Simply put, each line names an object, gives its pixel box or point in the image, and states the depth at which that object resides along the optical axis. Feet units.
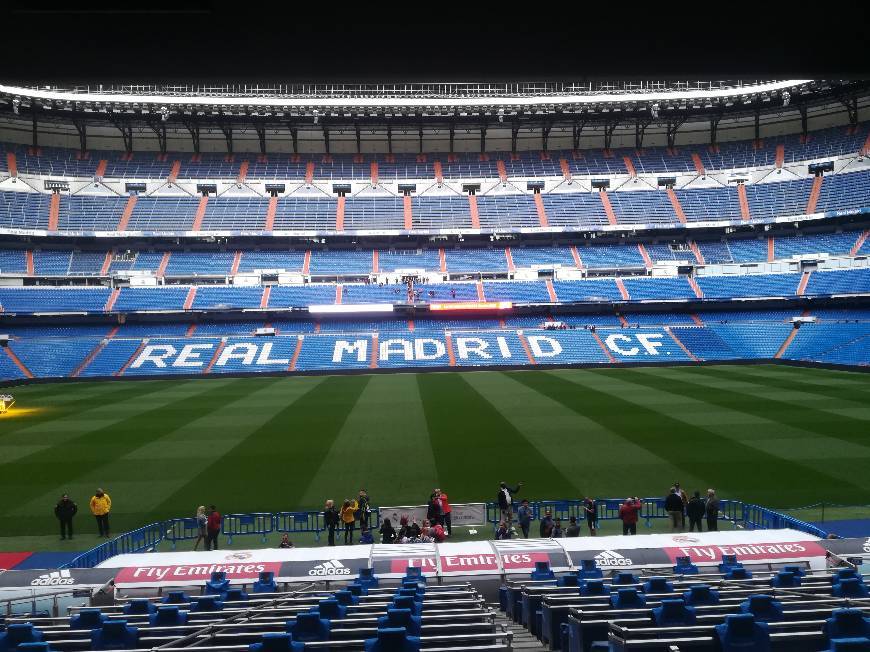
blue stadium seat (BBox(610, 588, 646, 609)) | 20.72
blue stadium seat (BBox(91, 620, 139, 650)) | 18.65
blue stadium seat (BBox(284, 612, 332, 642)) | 18.11
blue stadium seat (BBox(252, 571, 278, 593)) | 29.81
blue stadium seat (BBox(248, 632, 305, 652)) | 15.35
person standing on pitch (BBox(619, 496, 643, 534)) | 48.60
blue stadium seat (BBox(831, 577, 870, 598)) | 22.06
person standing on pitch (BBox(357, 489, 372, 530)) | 50.52
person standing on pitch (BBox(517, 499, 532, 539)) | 49.67
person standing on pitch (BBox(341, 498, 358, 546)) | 50.72
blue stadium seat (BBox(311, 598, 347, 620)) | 20.67
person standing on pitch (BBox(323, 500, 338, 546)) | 50.01
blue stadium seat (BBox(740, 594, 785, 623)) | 18.06
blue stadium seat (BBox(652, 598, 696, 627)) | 17.95
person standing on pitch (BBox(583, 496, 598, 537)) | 49.85
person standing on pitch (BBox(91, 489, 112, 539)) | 52.70
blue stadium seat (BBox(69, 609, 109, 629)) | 20.86
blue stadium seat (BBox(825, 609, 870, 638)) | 15.52
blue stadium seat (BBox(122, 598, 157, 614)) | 24.32
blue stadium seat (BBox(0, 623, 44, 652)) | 17.89
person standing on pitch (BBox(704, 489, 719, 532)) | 48.52
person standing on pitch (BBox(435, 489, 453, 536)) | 50.49
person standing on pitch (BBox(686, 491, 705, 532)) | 49.34
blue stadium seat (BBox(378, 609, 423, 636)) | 17.97
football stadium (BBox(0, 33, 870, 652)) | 27.55
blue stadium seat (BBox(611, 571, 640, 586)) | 26.08
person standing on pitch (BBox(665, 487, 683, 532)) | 49.60
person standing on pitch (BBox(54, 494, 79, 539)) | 52.08
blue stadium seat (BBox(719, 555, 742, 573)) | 31.55
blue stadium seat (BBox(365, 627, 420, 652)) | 15.53
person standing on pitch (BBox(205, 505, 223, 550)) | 48.70
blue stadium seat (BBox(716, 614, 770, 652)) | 14.96
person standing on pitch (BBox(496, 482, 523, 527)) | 51.76
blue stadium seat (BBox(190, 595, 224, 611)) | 24.20
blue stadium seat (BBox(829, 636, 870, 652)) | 13.66
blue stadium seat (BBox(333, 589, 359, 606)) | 23.35
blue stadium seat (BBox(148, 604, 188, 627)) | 21.03
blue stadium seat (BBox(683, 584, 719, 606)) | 20.81
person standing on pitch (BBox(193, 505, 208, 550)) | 48.85
